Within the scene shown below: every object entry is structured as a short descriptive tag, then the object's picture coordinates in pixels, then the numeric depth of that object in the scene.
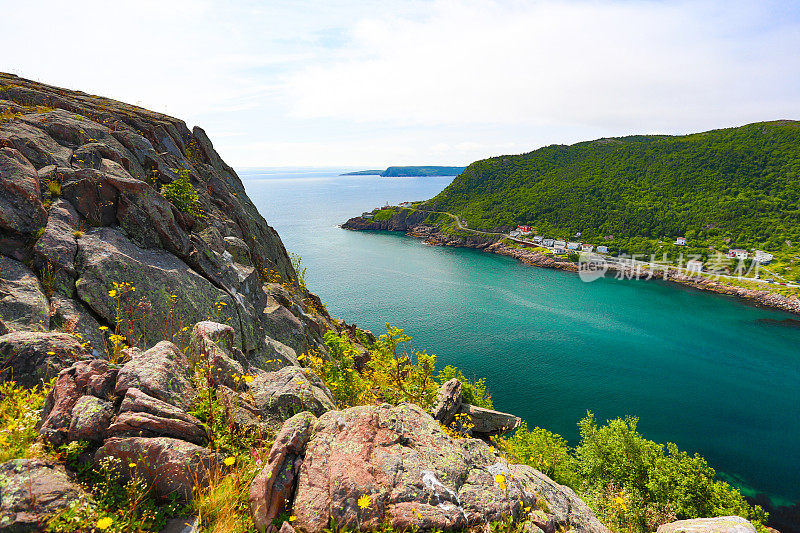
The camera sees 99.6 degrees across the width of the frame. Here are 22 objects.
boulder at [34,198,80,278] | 10.98
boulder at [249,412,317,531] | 5.68
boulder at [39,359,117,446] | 5.49
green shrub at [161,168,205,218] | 18.44
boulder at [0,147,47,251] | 10.86
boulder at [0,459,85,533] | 4.11
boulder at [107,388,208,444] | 5.79
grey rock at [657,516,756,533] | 11.72
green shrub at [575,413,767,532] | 24.50
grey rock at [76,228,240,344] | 11.36
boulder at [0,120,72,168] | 14.02
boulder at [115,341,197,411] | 6.52
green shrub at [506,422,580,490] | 26.27
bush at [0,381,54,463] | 5.03
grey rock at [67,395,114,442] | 5.48
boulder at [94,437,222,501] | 5.44
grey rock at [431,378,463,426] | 24.25
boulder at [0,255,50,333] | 9.07
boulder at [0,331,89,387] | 6.92
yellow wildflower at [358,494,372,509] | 5.86
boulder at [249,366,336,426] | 8.10
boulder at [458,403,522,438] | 28.47
